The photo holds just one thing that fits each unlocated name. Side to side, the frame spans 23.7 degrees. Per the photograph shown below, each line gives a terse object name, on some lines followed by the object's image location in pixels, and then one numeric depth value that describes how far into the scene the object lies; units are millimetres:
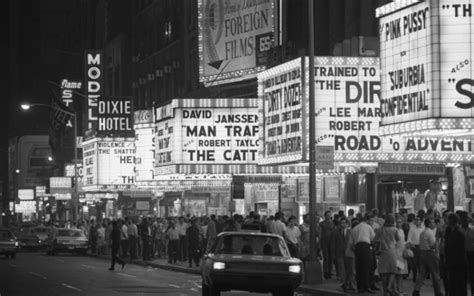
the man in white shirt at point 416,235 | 26477
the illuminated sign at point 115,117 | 62812
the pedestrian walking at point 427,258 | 24000
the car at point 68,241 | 56812
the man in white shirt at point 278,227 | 32472
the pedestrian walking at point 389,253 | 24062
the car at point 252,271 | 22547
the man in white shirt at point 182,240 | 44756
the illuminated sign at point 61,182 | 95425
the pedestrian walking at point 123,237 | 48406
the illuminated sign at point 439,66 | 23578
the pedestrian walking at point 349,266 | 27448
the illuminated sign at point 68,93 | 110894
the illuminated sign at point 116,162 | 61594
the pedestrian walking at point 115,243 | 40250
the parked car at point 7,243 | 52281
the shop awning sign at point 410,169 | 31441
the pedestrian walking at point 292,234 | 31666
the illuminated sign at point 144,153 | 55062
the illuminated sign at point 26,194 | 146000
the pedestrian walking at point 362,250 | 26688
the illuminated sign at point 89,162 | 63247
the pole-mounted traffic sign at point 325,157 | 29625
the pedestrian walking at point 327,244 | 31711
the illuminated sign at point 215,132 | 43688
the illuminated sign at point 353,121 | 32281
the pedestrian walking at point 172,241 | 44584
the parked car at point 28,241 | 66562
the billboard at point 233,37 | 52688
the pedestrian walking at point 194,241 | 41375
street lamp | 68575
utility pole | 30000
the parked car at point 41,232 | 67875
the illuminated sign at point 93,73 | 88125
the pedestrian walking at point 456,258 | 21219
